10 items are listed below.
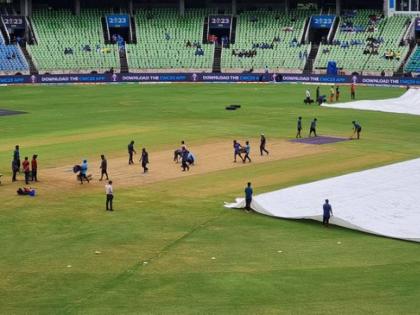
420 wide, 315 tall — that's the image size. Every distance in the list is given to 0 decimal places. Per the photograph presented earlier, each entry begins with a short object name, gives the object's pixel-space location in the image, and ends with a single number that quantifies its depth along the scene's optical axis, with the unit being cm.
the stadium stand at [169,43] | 10973
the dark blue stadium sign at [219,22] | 11919
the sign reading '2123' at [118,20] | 11856
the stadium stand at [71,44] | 10806
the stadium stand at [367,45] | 10556
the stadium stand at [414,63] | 10194
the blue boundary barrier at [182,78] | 9888
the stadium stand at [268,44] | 10900
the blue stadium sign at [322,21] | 11638
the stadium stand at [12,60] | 10500
